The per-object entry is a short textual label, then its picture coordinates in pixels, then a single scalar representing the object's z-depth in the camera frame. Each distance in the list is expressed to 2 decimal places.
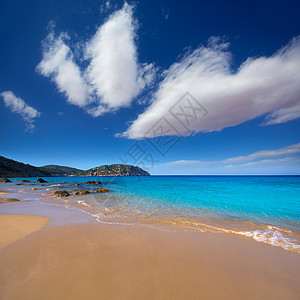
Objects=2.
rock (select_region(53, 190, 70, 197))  19.62
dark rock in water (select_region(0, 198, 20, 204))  13.81
